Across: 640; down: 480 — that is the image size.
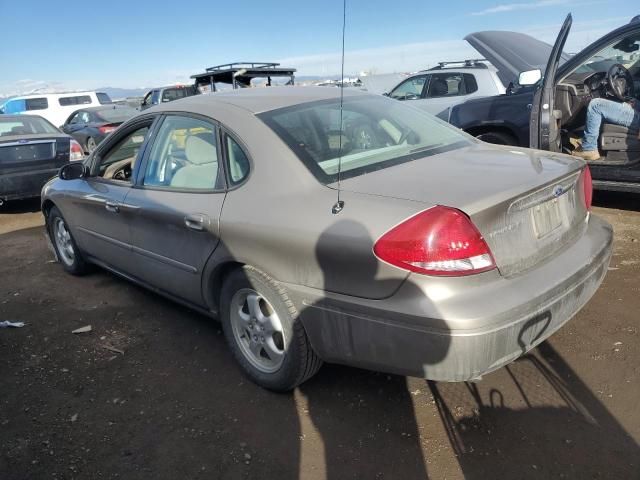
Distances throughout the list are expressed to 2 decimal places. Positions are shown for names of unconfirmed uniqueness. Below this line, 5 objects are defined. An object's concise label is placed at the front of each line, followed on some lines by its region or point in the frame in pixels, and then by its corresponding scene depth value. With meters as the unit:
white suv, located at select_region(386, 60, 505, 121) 8.91
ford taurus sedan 2.06
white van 21.81
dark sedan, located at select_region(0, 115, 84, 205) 7.11
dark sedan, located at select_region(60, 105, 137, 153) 13.84
